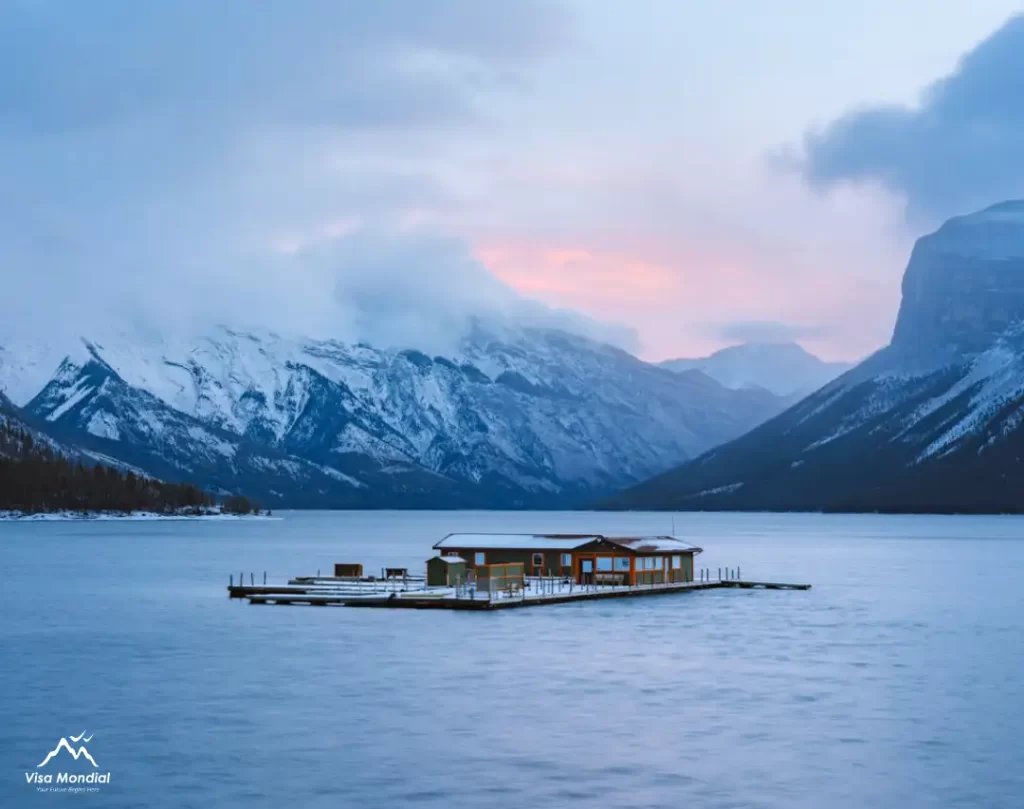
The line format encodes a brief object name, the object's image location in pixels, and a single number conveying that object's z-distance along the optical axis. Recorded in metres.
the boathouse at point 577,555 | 131.25
